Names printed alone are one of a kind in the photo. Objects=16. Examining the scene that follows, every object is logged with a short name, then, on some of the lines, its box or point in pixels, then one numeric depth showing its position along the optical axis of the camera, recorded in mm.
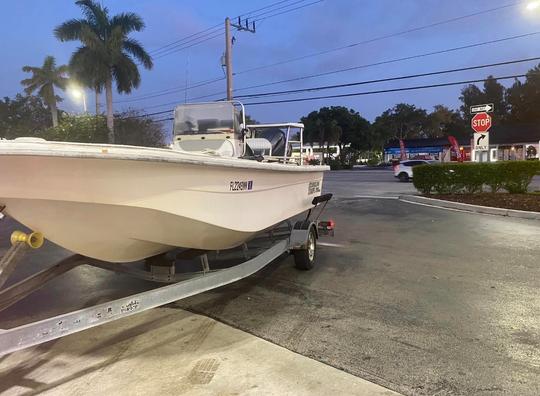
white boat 3607
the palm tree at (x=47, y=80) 57000
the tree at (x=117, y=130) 37594
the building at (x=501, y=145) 57406
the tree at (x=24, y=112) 69938
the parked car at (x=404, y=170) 34188
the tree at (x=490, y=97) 87312
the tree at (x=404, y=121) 89625
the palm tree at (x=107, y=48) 34344
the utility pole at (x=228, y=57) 29969
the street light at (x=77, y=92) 36962
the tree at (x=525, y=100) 78875
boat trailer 3512
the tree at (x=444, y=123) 90688
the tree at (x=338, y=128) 63344
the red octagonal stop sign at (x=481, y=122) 16844
